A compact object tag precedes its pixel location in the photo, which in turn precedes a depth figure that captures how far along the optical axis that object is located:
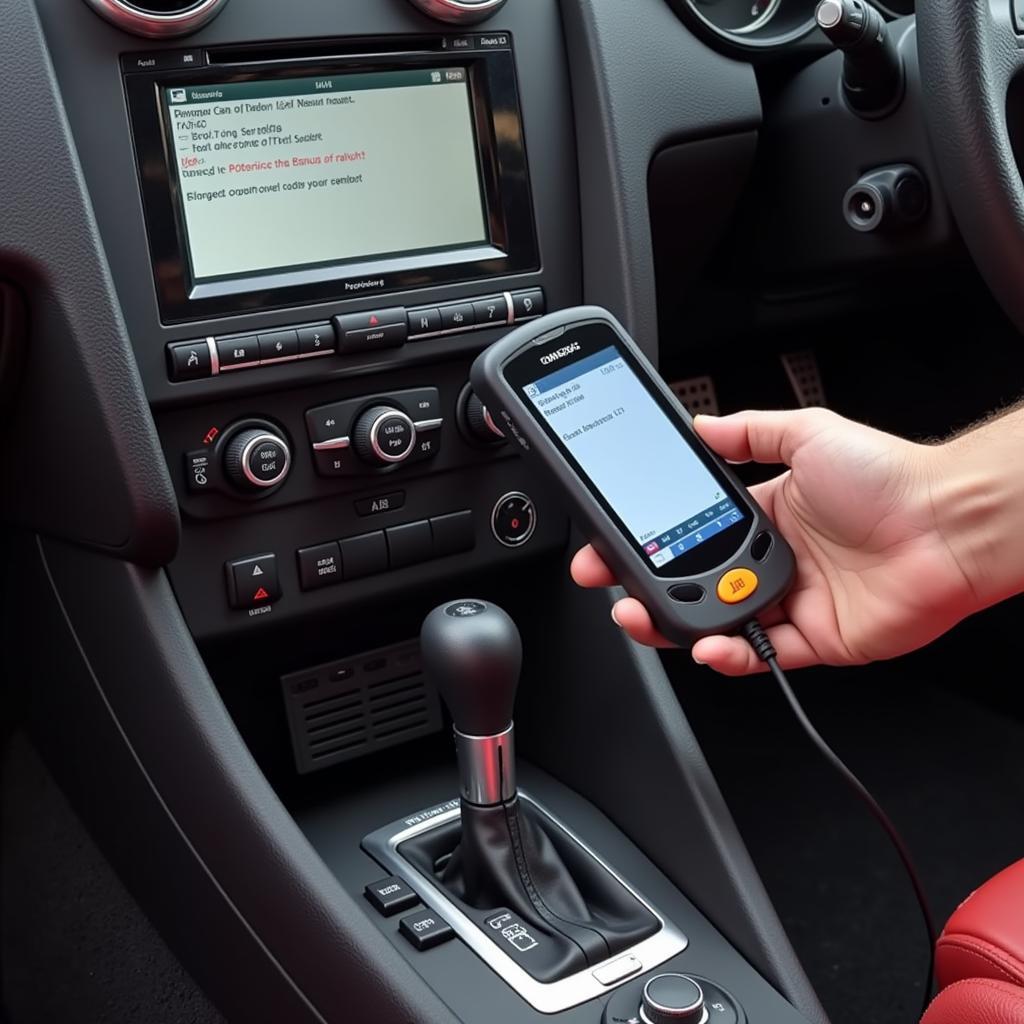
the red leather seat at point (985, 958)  0.71
